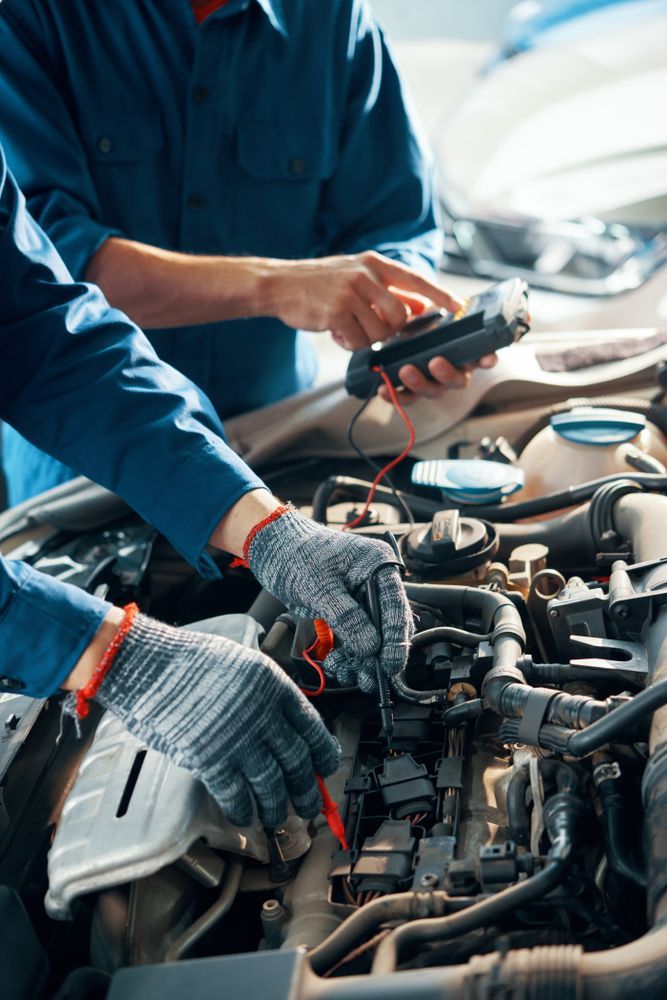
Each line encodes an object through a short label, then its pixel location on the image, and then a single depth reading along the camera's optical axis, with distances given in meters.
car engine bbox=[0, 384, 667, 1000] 0.87
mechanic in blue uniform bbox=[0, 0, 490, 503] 1.83
